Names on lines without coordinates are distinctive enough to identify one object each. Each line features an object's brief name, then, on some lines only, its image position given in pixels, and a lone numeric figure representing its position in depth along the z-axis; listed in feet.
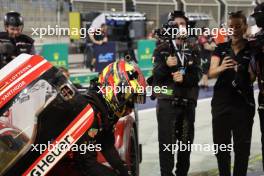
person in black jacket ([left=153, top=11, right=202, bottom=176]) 25.00
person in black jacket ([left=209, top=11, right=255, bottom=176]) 23.93
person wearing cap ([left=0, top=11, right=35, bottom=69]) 29.81
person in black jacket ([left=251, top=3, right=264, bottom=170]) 23.59
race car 12.55
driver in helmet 13.67
